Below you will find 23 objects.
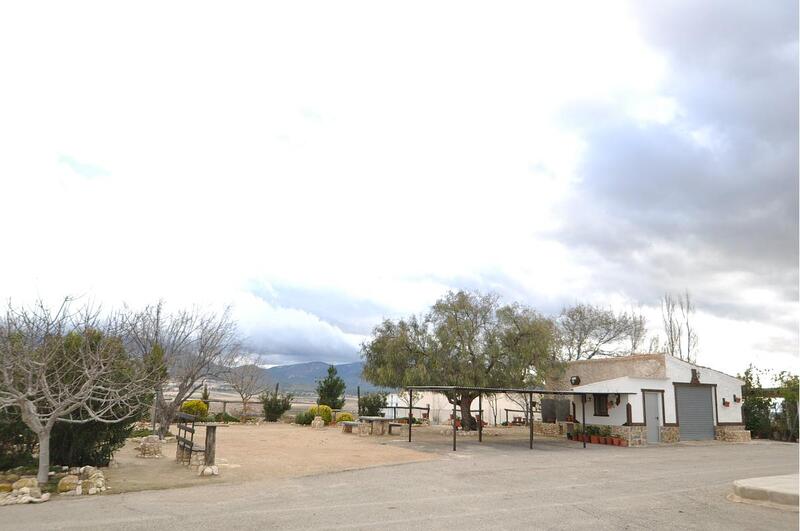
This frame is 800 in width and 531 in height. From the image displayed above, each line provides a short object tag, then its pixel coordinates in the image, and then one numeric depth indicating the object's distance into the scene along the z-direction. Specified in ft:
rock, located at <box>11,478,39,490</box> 32.91
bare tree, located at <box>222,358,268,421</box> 118.62
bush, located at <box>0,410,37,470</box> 38.45
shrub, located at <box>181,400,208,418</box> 95.14
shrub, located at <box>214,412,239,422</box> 101.94
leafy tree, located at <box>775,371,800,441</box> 89.71
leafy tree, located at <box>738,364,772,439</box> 92.73
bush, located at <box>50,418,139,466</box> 40.78
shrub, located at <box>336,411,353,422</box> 101.47
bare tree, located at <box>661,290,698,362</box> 147.02
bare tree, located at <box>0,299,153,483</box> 34.68
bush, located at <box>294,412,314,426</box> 102.12
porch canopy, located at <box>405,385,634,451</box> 62.67
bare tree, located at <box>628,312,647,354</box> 146.92
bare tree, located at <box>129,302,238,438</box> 70.18
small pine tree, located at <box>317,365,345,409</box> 118.52
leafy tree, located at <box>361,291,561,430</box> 81.35
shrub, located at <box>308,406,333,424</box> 102.72
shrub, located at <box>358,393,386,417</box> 108.37
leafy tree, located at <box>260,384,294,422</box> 108.99
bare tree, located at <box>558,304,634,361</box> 144.46
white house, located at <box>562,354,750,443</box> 77.00
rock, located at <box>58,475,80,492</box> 33.60
